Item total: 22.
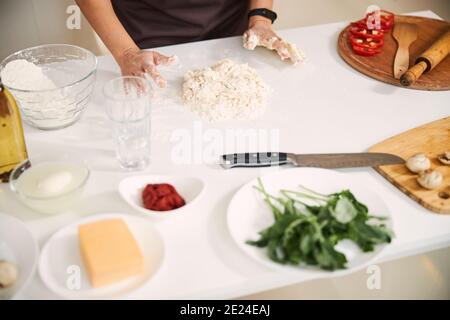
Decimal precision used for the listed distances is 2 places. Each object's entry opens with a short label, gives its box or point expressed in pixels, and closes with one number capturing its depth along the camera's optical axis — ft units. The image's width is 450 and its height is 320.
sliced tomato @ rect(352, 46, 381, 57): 4.76
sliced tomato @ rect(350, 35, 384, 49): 4.80
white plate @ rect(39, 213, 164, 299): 2.64
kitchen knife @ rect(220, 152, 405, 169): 3.49
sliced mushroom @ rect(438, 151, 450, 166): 3.52
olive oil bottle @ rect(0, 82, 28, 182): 3.20
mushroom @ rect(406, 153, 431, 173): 3.42
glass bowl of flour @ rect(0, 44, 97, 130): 3.63
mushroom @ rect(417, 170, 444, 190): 3.27
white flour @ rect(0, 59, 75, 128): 3.61
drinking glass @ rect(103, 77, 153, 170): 3.46
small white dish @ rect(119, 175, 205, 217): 3.17
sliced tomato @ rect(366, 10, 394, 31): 5.09
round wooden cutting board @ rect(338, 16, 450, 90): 4.46
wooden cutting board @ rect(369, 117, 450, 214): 3.24
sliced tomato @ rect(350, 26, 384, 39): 4.89
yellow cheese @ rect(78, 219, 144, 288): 2.64
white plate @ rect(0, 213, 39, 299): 2.64
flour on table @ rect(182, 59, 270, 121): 4.00
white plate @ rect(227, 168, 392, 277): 2.80
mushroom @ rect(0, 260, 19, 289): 2.65
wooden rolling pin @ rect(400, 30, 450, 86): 4.32
